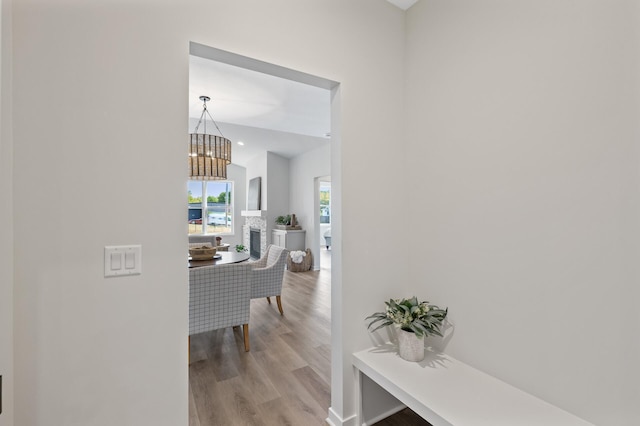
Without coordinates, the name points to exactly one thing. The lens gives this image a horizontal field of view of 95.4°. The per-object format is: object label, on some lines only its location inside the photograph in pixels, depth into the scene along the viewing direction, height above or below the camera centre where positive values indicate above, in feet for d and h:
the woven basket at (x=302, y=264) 21.07 -3.82
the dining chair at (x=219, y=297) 8.04 -2.48
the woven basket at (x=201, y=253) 11.28 -1.61
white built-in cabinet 21.74 -2.02
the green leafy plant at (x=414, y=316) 5.30 -1.98
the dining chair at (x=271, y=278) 11.13 -2.58
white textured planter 5.35 -2.48
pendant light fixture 11.48 +2.26
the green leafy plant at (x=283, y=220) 23.35 -0.64
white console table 3.92 -2.76
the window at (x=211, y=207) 26.94 +0.46
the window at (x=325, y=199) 29.76 +1.35
